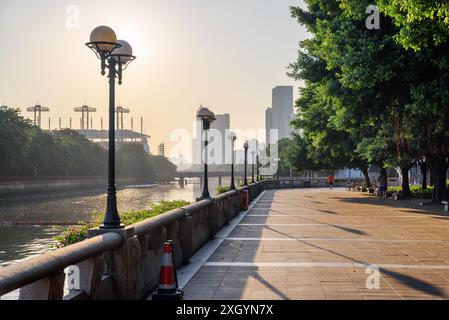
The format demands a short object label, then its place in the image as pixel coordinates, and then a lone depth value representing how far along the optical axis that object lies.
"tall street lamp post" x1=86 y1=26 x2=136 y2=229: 8.66
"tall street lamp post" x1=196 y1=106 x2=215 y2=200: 20.62
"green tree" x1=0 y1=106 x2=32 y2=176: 78.88
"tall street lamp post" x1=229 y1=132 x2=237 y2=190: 36.40
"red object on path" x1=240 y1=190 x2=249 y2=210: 27.52
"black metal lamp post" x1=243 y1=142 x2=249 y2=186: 41.69
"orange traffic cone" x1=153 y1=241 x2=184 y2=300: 8.30
